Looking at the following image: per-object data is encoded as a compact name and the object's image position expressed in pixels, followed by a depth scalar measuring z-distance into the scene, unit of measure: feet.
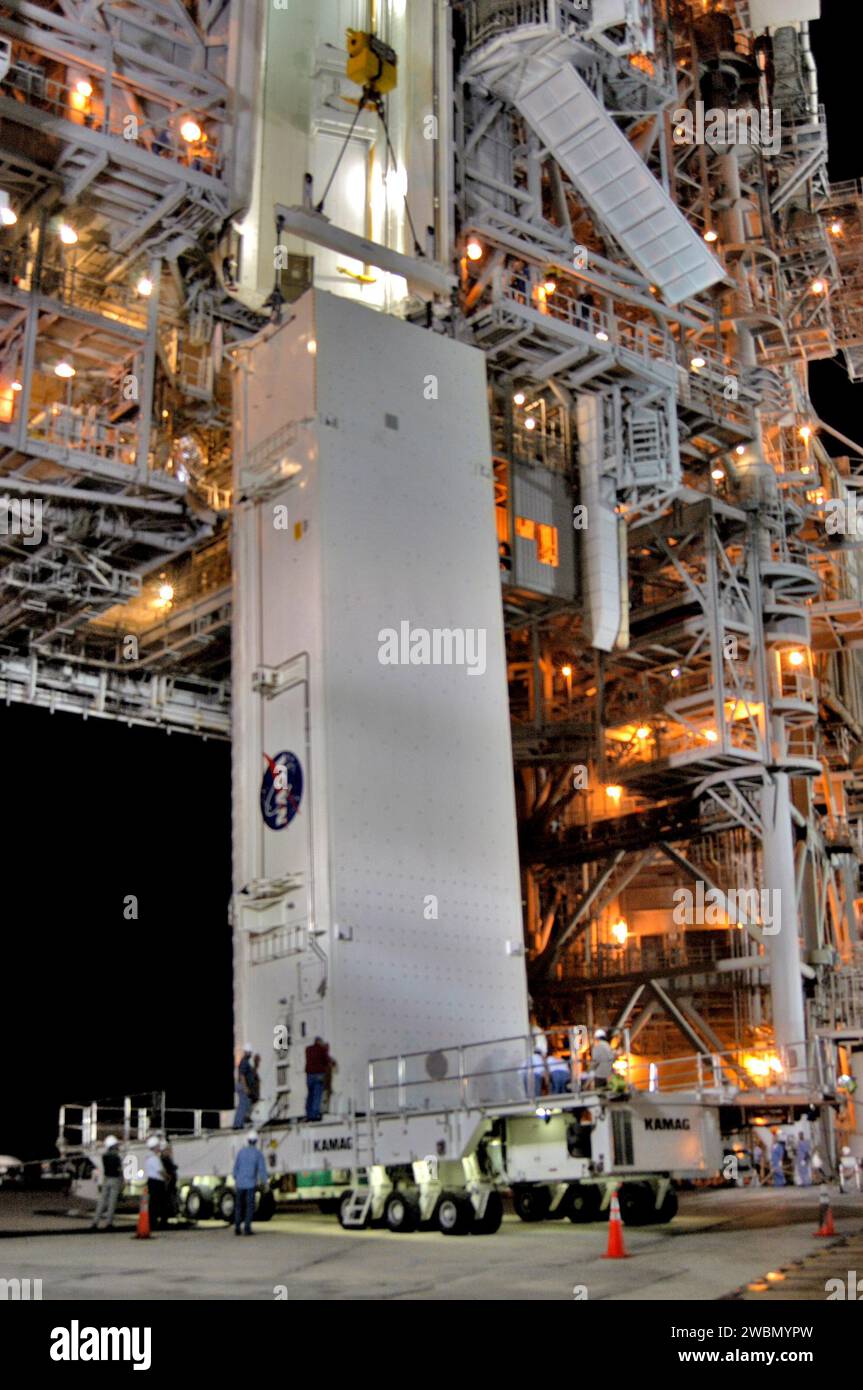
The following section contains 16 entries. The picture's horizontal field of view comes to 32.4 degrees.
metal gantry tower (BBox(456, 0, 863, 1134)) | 97.50
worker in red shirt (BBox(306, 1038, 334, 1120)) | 62.44
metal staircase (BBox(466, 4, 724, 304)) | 96.12
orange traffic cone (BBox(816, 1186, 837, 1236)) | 52.95
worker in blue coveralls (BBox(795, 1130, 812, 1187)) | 100.12
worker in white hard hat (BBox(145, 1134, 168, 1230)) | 62.13
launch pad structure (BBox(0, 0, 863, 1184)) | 71.41
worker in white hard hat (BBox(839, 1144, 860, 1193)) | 106.11
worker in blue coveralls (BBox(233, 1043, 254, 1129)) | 66.69
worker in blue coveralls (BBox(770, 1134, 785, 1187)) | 100.73
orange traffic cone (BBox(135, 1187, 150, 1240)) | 56.54
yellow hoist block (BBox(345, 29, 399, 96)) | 85.15
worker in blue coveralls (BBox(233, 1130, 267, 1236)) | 56.34
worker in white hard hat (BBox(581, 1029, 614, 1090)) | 53.87
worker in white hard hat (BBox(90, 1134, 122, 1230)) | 64.49
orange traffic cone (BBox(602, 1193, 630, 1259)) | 44.86
